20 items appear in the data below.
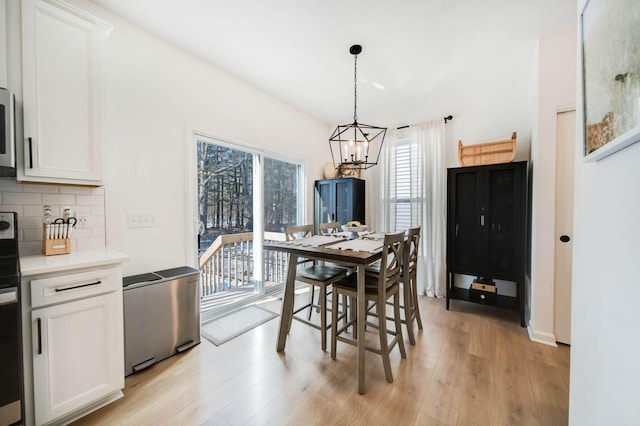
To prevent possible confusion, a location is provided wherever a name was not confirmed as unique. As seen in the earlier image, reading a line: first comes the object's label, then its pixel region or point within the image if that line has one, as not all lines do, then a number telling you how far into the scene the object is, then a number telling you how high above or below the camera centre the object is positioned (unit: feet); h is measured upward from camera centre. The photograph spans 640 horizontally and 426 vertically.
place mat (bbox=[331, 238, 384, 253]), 6.63 -1.05
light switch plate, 6.96 -0.30
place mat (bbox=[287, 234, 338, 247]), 7.44 -1.02
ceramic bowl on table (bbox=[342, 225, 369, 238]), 9.16 -0.73
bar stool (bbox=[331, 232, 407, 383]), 5.90 -2.13
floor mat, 7.84 -4.04
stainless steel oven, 3.80 -2.19
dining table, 5.74 -1.18
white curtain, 11.47 +0.95
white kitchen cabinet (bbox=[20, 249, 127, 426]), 4.26 -2.38
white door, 7.30 -0.51
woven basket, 8.70 +2.14
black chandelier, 7.93 +3.67
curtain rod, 11.28 +4.26
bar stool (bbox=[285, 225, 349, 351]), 6.90 -2.02
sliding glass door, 9.34 -0.04
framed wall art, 2.17 +1.41
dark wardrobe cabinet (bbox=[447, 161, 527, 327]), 8.59 -0.61
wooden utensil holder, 5.39 -0.78
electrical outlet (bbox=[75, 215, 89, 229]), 6.10 -0.26
